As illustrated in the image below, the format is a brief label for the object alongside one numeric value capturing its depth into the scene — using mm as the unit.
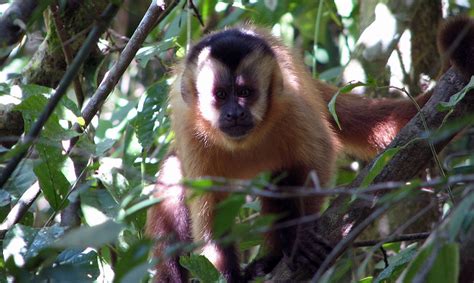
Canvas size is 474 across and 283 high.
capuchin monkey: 8594
